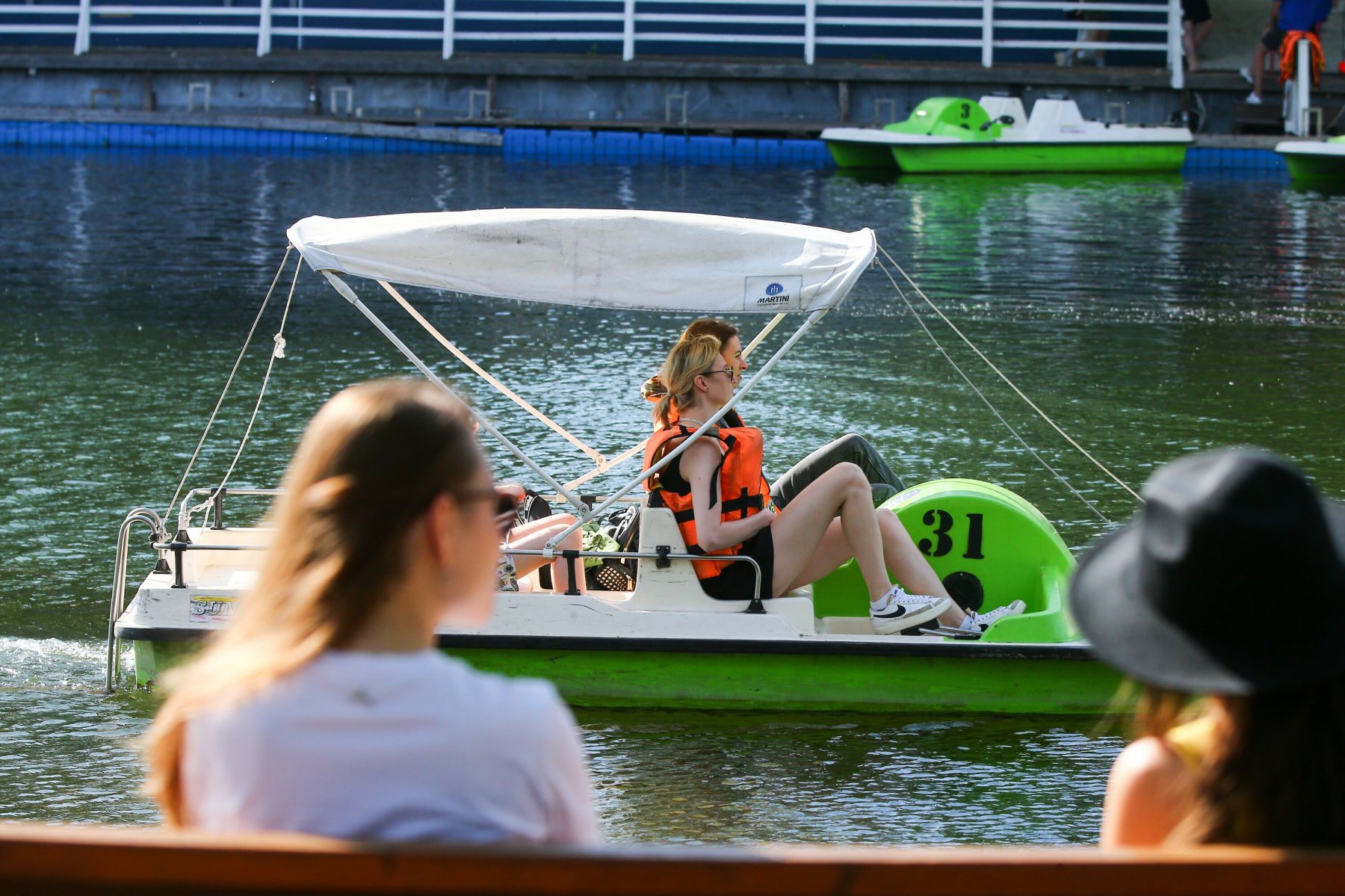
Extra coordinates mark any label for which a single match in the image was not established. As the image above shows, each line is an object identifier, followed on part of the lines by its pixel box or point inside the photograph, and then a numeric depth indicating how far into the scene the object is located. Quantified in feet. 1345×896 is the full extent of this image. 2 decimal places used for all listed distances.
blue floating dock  171.01
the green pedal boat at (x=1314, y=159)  151.12
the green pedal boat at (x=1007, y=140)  158.61
